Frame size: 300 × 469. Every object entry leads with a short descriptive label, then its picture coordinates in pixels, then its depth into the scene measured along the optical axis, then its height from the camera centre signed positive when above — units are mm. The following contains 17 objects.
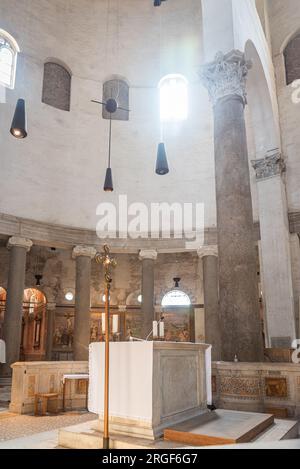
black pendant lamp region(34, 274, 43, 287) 17306 +2063
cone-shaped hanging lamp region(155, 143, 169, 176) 9750 +3858
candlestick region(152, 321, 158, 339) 5445 -1
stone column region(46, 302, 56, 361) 17000 +80
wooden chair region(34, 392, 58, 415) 8062 -1369
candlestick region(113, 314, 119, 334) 4645 +44
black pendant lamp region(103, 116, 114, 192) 12573 +4338
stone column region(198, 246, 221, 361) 13664 +1067
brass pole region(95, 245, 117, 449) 4023 +36
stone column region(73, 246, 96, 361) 13781 +939
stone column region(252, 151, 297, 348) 12570 +2390
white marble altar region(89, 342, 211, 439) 4516 -652
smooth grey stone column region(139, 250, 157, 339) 14727 +1454
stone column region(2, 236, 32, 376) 12508 +926
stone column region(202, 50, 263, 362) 7773 +2305
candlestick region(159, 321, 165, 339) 5584 -1
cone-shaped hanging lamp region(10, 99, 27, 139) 7355 +3613
